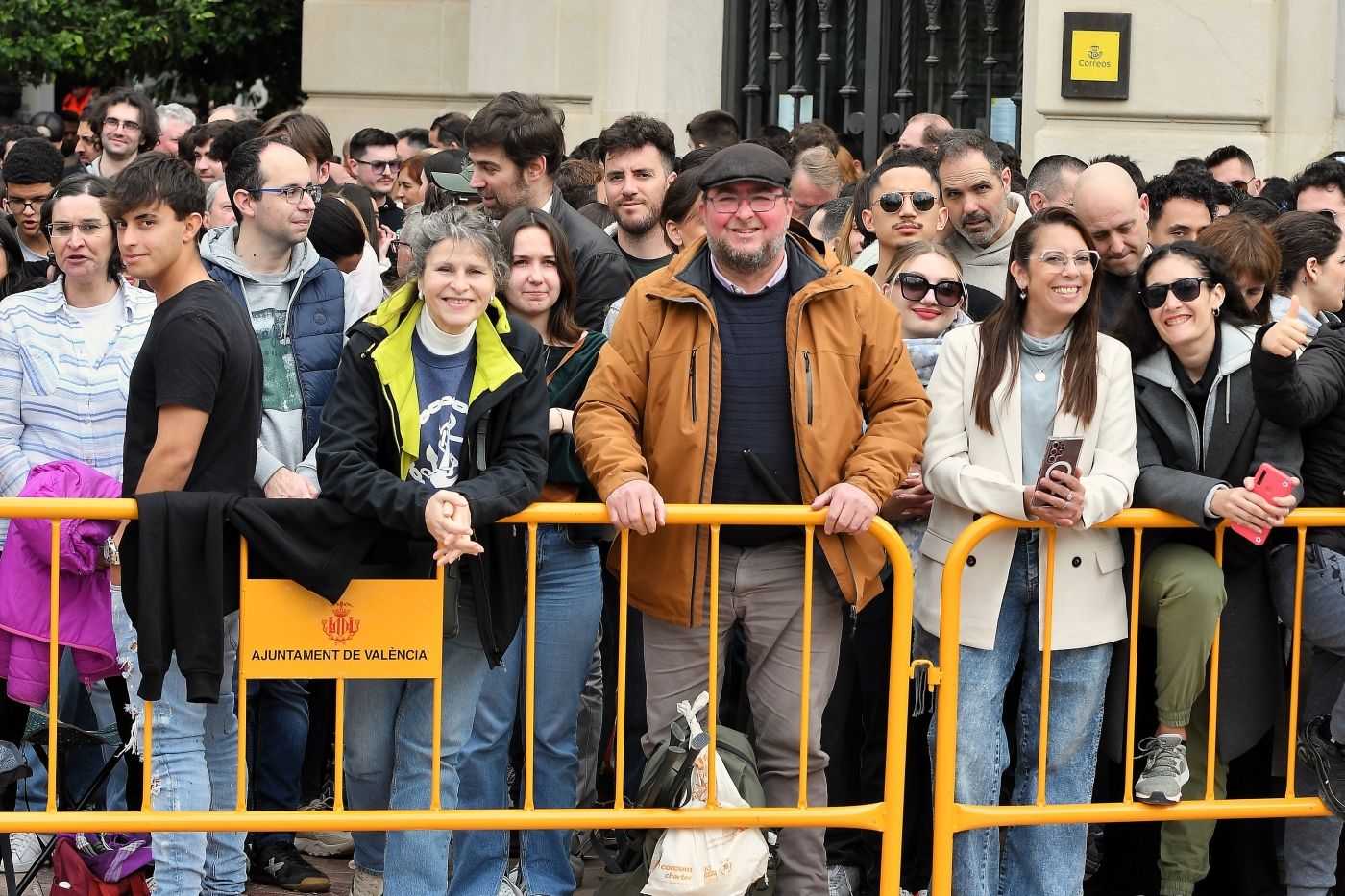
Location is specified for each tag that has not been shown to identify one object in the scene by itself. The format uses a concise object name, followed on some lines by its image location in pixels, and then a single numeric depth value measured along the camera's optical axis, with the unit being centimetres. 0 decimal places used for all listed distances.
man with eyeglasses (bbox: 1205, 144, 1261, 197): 1686
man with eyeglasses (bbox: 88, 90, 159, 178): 1847
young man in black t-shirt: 934
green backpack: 959
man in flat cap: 970
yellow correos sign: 1857
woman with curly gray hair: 937
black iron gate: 2043
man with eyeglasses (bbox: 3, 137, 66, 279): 1547
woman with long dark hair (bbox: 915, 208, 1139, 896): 993
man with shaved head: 1196
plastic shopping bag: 954
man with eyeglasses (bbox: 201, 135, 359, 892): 1108
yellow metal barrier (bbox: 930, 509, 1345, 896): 973
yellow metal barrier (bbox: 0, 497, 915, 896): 943
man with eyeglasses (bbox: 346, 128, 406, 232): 1893
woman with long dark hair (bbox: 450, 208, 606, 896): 1024
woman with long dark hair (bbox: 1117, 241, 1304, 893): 1000
